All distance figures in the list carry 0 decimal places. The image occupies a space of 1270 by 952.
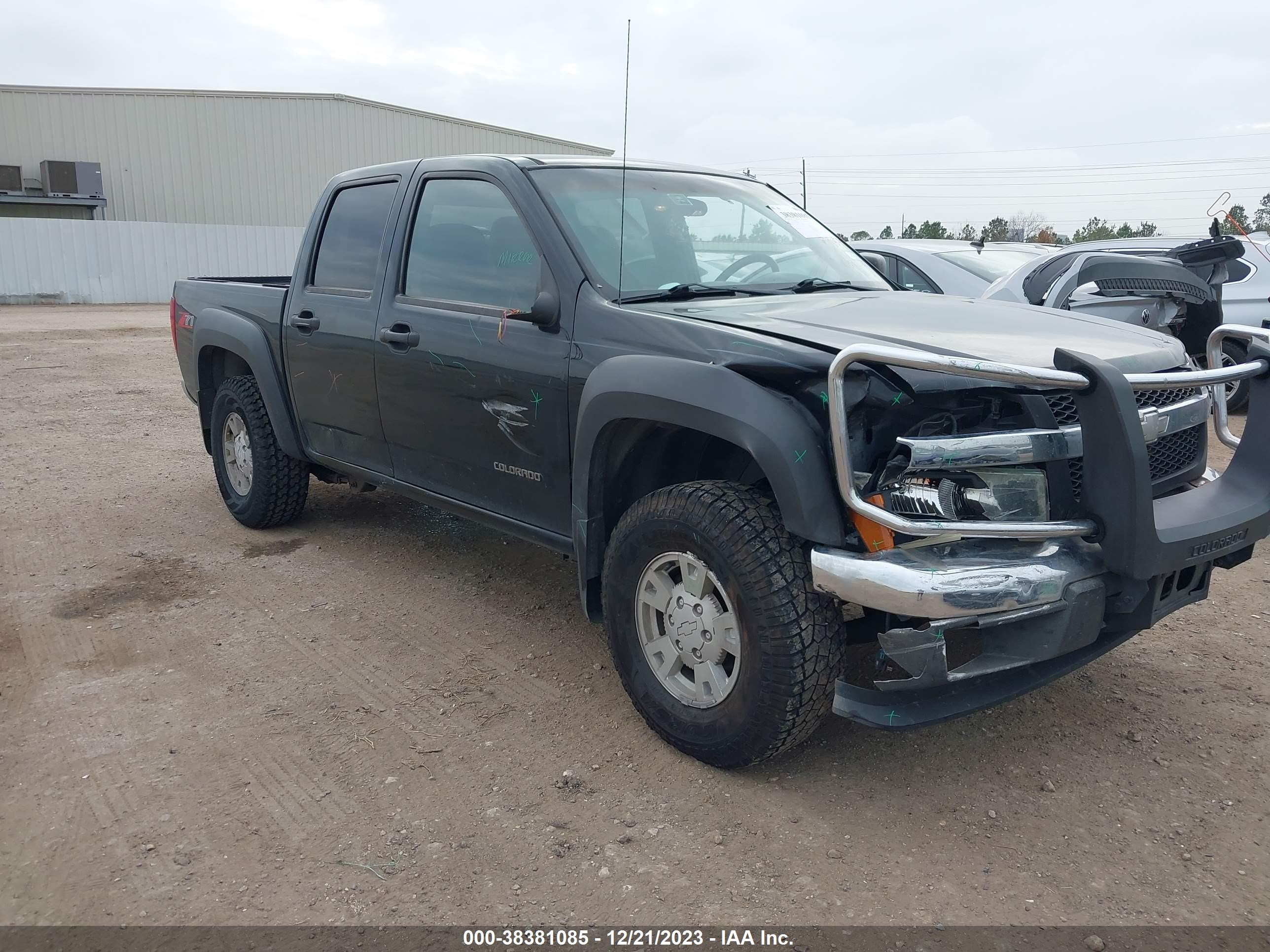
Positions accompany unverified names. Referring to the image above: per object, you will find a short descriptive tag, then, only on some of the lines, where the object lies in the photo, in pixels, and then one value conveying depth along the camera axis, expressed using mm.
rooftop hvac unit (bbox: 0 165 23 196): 29344
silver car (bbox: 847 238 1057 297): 8039
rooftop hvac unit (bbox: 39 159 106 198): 28875
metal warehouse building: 27031
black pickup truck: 2699
